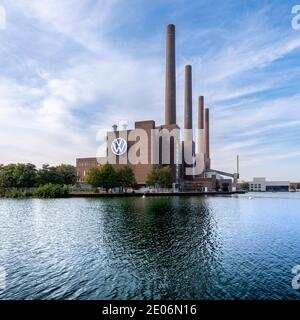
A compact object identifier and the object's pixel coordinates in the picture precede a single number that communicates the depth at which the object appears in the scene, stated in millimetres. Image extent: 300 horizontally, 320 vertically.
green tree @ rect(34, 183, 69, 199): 82000
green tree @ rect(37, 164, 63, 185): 101450
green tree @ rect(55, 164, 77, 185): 112988
